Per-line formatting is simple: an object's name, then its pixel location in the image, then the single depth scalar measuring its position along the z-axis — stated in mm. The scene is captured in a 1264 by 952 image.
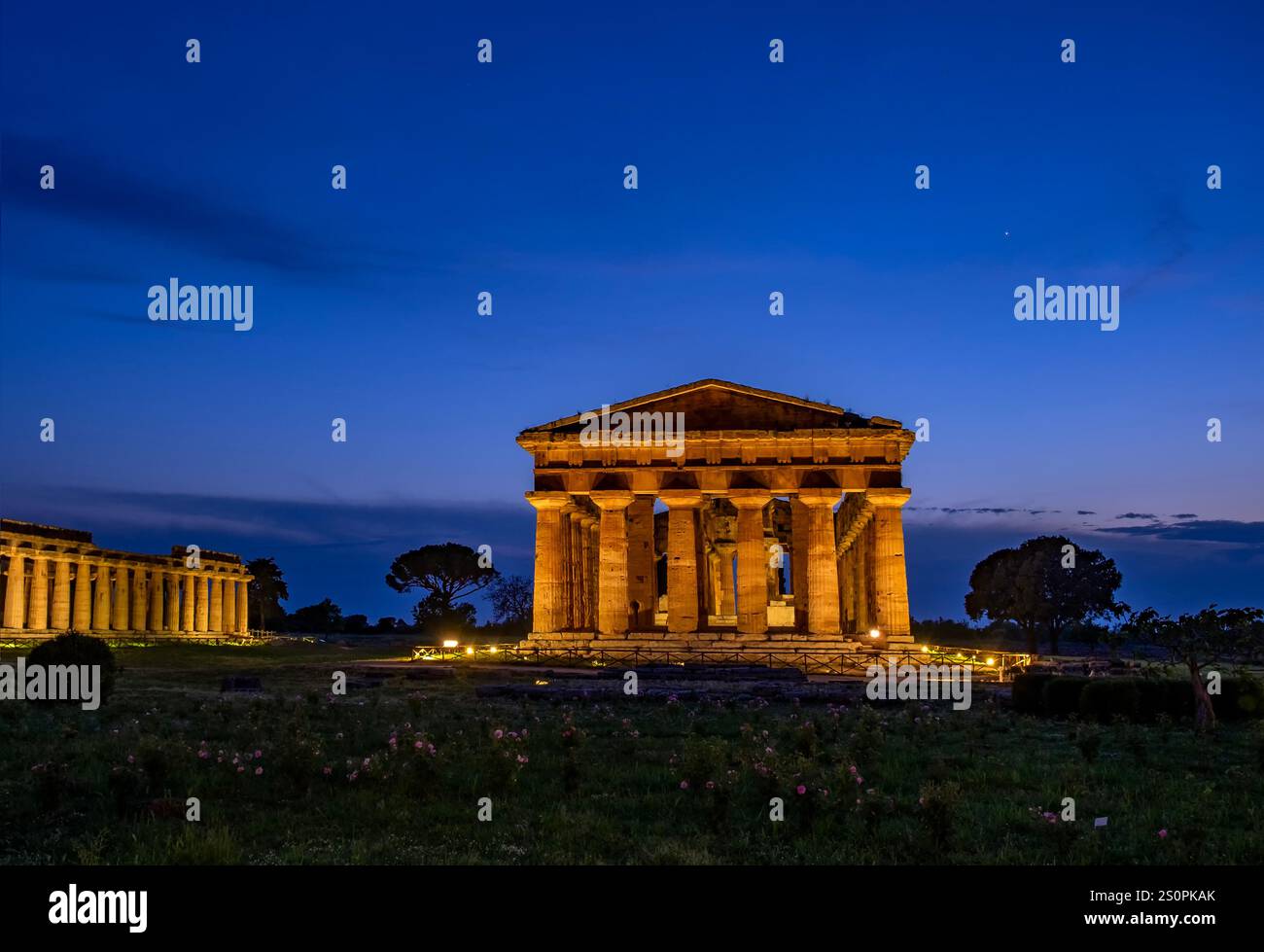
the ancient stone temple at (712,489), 54656
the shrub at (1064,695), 29188
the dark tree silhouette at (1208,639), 25625
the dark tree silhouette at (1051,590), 88188
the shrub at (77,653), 32688
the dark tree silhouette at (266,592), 132000
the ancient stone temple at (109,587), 79438
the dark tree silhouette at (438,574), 119938
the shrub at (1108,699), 27688
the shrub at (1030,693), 30266
